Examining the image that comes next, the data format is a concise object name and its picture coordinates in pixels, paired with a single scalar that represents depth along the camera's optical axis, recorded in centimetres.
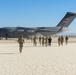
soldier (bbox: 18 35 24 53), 1461
